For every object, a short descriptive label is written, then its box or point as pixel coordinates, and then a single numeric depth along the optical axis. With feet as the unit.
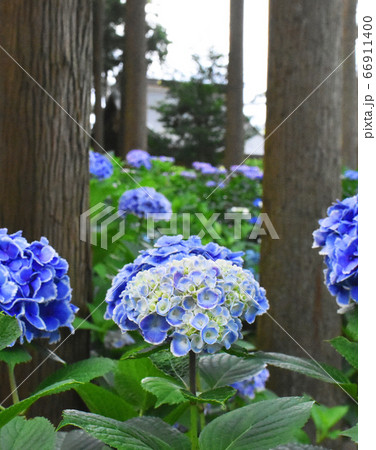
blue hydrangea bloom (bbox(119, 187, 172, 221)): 11.41
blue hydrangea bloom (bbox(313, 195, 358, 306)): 5.04
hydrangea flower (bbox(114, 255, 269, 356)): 3.76
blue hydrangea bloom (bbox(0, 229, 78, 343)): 4.65
